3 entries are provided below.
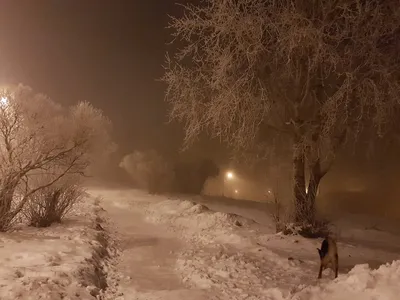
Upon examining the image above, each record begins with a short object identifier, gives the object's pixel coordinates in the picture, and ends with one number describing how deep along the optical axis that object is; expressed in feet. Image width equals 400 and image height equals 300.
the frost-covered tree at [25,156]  38.78
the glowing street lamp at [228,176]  218.46
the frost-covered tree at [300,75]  36.86
